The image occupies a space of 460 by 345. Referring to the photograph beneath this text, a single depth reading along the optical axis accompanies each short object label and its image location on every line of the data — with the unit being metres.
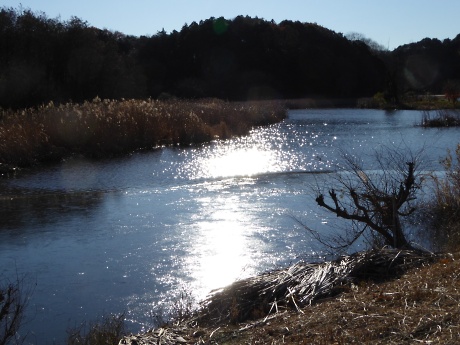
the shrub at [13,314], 5.63
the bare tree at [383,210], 8.63
